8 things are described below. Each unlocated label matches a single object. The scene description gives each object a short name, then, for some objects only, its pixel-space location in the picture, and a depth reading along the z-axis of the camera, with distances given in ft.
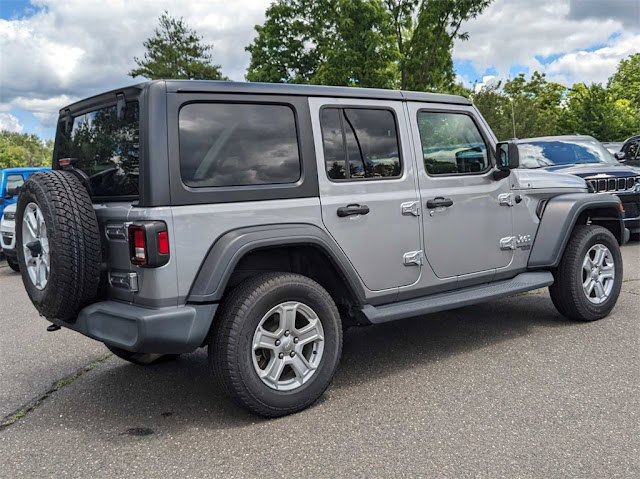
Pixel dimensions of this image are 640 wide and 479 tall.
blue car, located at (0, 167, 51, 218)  37.45
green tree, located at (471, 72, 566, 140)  113.09
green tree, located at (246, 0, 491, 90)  61.67
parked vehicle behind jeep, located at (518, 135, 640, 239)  29.43
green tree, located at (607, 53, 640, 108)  196.20
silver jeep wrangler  10.73
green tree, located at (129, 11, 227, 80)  122.42
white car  31.58
